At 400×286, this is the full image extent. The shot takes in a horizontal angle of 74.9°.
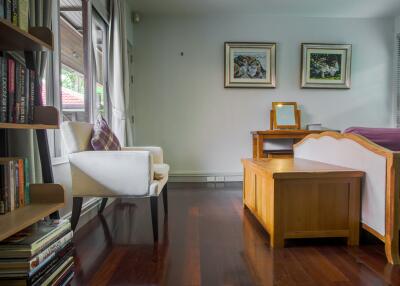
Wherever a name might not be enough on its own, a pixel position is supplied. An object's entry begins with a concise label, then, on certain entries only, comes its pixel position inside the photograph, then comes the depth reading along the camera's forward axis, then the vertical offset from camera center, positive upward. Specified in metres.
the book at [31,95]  1.13 +0.16
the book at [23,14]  1.06 +0.49
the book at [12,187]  1.09 -0.24
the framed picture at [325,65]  3.89 +0.99
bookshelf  1.03 -0.02
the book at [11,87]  1.01 +0.17
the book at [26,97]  1.10 +0.14
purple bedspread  1.69 -0.03
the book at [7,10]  0.99 +0.47
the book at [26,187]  1.19 -0.25
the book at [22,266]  0.94 -0.49
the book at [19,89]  1.04 +0.17
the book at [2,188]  1.06 -0.23
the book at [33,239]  0.96 -0.43
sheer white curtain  2.92 +0.68
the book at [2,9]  0.97 +0.46
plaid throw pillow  1.94 -0.05
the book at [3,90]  0.97 +0.15
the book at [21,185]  1.15 -0.23
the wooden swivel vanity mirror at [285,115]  3.83 +0.24
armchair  1.78 -0.29
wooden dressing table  3.49 -0.06
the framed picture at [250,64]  3.82 +0.99
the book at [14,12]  1.03 +0.47
